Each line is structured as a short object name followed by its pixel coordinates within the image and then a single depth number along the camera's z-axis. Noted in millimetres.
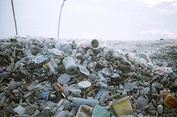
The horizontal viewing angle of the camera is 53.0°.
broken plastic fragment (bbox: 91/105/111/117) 2598
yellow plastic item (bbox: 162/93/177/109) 2961
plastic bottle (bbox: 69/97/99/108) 2844
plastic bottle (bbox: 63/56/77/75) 3539
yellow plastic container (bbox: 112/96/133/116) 2729
